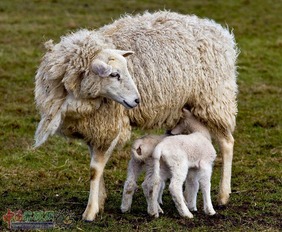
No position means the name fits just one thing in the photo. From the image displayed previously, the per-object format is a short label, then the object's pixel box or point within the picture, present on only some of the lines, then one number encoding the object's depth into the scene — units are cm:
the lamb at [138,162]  1368
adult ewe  1326
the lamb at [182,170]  1324
